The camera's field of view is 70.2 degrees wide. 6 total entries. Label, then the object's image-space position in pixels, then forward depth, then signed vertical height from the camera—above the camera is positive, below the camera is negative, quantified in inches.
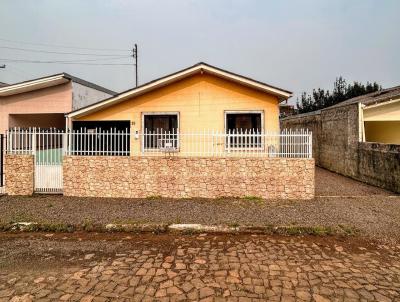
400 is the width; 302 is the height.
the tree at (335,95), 1525.6 +330.3
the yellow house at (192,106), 420.5 +72.4
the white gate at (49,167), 369.1 -15.4
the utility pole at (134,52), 1277.1 +458.2
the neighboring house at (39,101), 477.4 +93.0
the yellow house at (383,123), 510.6 +63.0
